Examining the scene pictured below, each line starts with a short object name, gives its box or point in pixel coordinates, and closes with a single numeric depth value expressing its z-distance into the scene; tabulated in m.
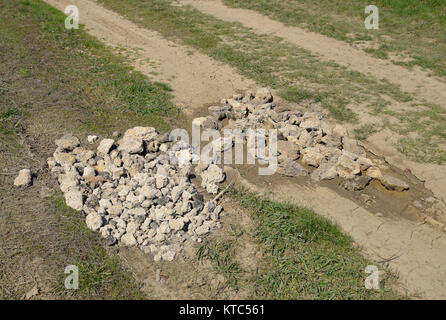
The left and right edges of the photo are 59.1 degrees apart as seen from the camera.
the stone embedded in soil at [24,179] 6.45
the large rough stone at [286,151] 7.45
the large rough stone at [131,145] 7.23
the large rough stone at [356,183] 6.83
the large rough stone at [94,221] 5.79
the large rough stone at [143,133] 7.66
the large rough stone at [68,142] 7.38
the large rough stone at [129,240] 5.65
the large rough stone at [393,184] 6.81
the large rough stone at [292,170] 7.08
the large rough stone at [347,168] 7.02
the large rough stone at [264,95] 9.20
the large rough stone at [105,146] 7.26
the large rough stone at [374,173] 7.06
